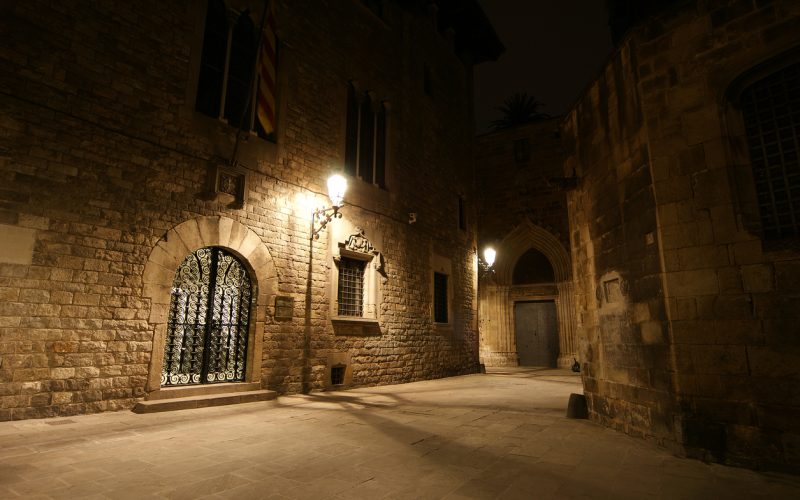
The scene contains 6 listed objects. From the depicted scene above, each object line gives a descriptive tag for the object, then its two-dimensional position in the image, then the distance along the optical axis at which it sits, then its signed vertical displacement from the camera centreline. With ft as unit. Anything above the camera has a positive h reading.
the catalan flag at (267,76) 21.03 +12.81
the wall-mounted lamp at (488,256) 36.73 +6.45
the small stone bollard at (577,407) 15.69 -2.89
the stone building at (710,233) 10.04 +2.59
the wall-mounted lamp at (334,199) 23.48 +7.28
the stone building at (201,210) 15.23 +5.64
